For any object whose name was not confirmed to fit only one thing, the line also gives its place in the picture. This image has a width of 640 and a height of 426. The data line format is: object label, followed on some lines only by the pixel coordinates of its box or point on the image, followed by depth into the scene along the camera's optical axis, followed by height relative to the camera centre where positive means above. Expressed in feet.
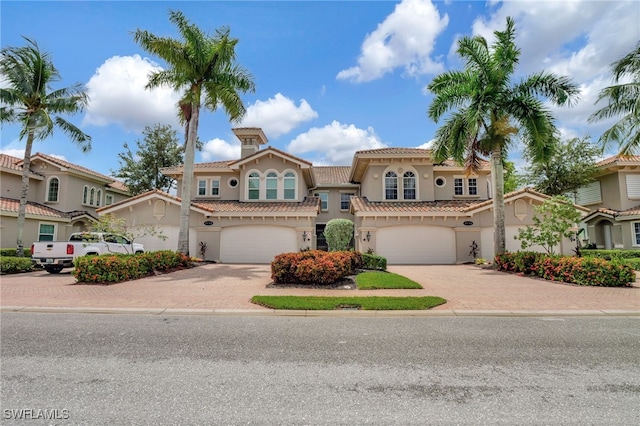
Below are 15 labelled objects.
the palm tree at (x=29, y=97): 59.88 +27.15
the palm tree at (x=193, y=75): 57.11 +30.01
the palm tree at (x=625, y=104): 57.52 +24.64
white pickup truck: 49.42 -0.04
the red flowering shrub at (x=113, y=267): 39.11 -2.17
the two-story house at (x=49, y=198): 73.46 +12.54
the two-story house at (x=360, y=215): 70.08 +6.83
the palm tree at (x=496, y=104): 54.24 +23.26
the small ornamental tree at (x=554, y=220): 49.19 +4.26
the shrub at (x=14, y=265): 51.71 -2.41
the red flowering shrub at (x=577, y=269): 37.37 -2.26
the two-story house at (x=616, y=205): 76.74 +10.55
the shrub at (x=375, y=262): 50.31 -1.79
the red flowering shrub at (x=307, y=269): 37.91 -2.16
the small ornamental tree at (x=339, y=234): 53.88 +2.40
